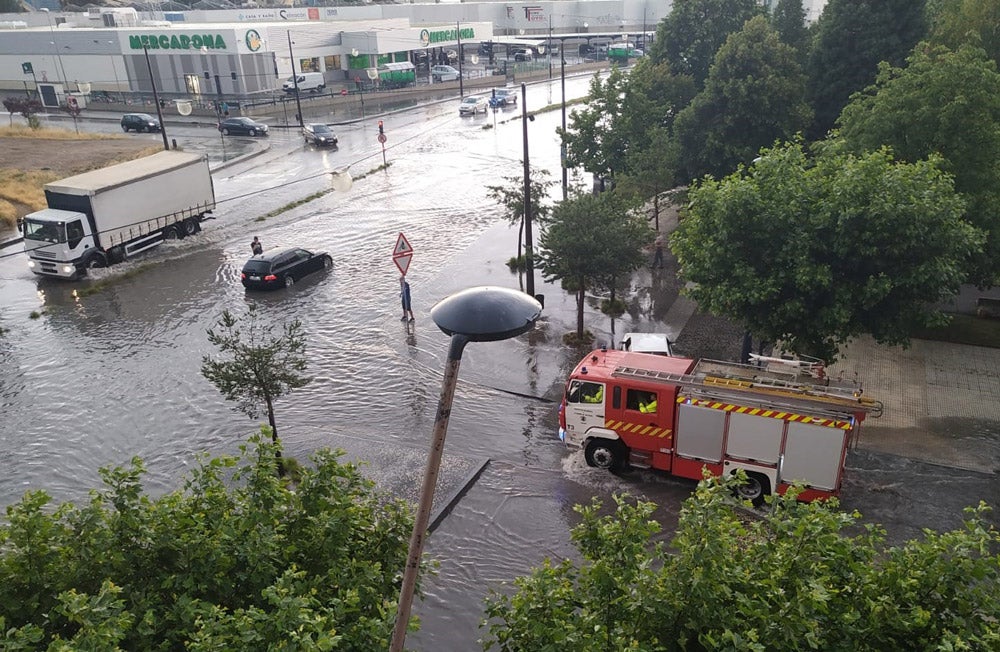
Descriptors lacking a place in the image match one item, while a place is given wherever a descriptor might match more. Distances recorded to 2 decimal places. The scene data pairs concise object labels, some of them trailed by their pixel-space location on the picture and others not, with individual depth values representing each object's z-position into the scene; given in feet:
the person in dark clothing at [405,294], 72.05
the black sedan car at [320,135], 156.76
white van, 222.48
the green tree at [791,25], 108.99
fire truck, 42.68
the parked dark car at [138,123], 173.37
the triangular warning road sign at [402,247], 68.54
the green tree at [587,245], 65.87
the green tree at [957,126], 59.36
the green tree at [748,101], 86.58
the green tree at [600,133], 98.27
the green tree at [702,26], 108.78
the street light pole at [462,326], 14.58
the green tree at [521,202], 80.42
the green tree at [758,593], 20.36
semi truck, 85.66
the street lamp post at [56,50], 222.11
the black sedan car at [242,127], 172.14
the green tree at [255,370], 45.85
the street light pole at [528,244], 71.82
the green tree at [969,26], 81.46
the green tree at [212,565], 19.45
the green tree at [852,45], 90.58
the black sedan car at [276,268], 81.71
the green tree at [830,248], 47.44
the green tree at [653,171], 89.04
